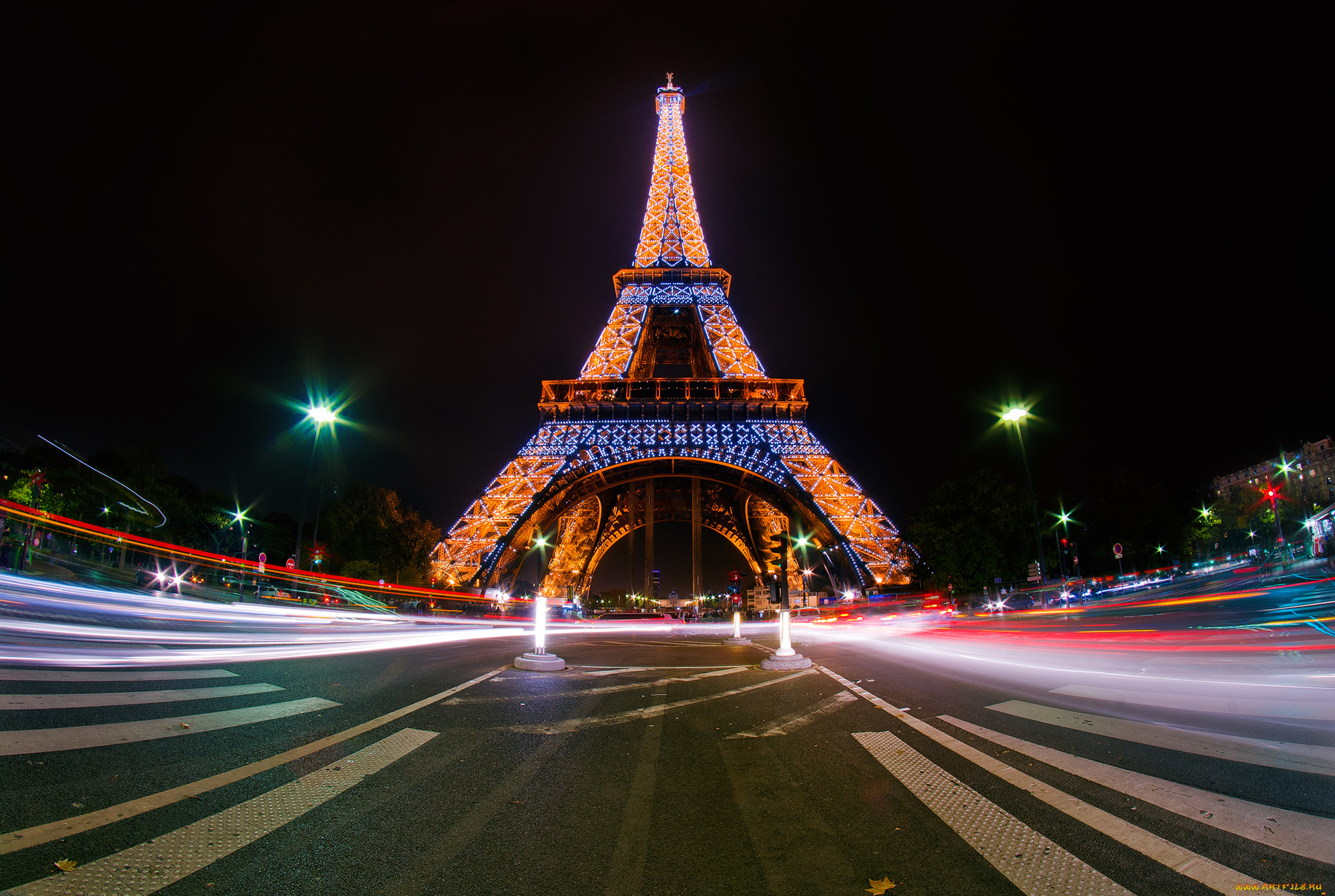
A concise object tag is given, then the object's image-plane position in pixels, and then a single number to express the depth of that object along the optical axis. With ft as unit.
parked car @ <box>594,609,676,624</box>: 126.41
